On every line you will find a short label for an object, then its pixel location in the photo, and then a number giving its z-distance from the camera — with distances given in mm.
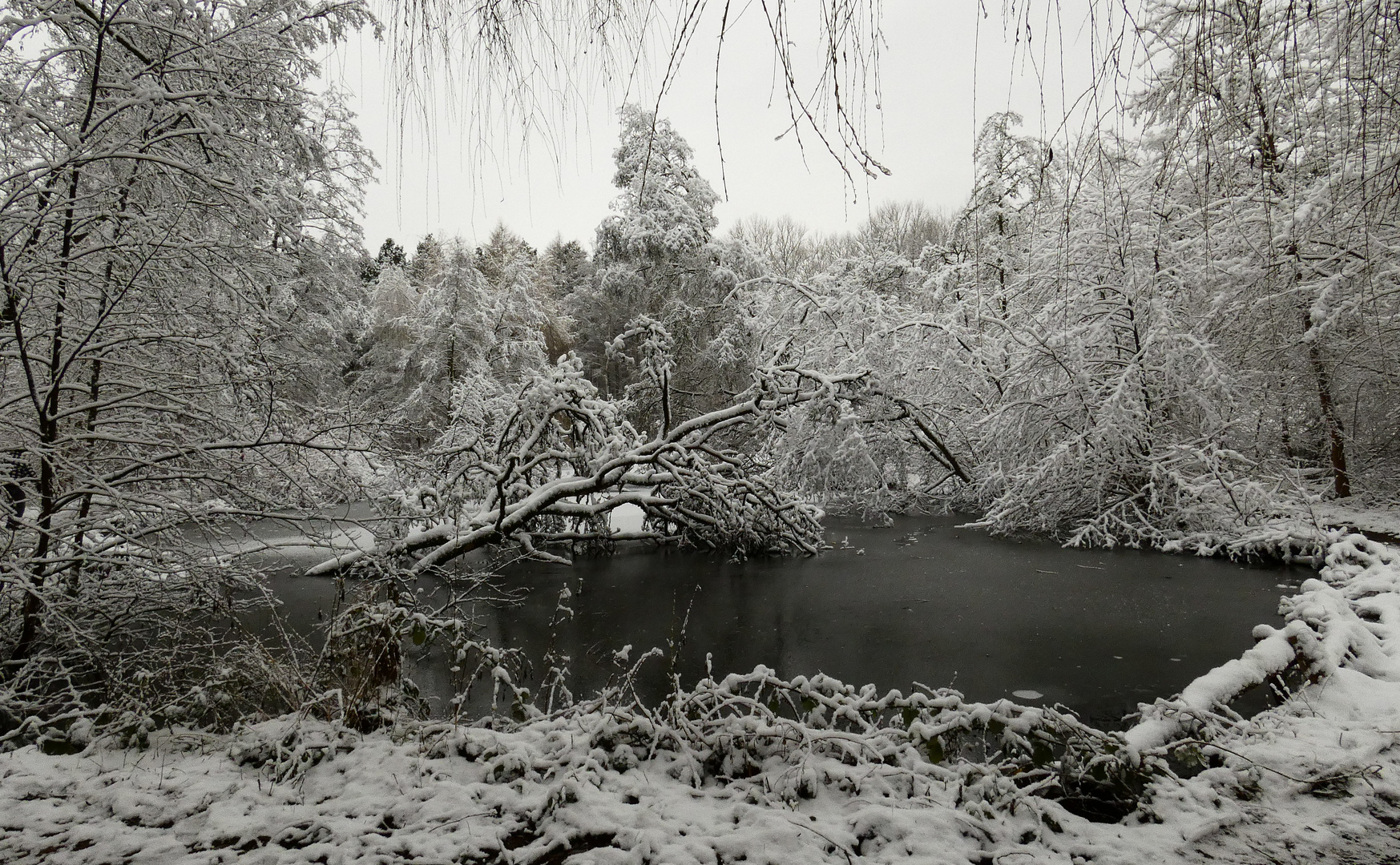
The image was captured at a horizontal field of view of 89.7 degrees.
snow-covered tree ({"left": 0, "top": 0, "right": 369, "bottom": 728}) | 3740
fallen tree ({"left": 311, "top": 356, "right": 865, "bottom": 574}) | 8406
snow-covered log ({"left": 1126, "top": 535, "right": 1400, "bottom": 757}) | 3387
